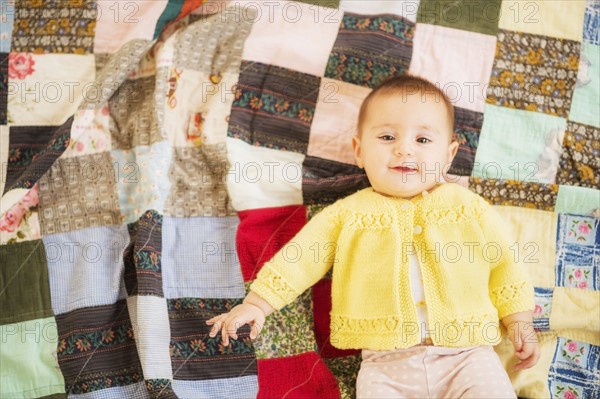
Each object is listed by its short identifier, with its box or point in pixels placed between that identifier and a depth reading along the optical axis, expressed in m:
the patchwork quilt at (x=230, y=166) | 1.47
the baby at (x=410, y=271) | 1.32
